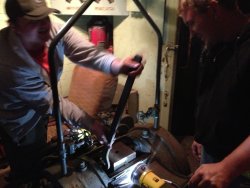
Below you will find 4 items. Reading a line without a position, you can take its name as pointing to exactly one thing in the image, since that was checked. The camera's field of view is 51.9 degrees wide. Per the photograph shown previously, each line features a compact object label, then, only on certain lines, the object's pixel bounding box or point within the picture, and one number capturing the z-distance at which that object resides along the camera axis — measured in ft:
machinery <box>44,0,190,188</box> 3.61
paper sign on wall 9.16
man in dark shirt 2.51
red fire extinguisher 10.09
